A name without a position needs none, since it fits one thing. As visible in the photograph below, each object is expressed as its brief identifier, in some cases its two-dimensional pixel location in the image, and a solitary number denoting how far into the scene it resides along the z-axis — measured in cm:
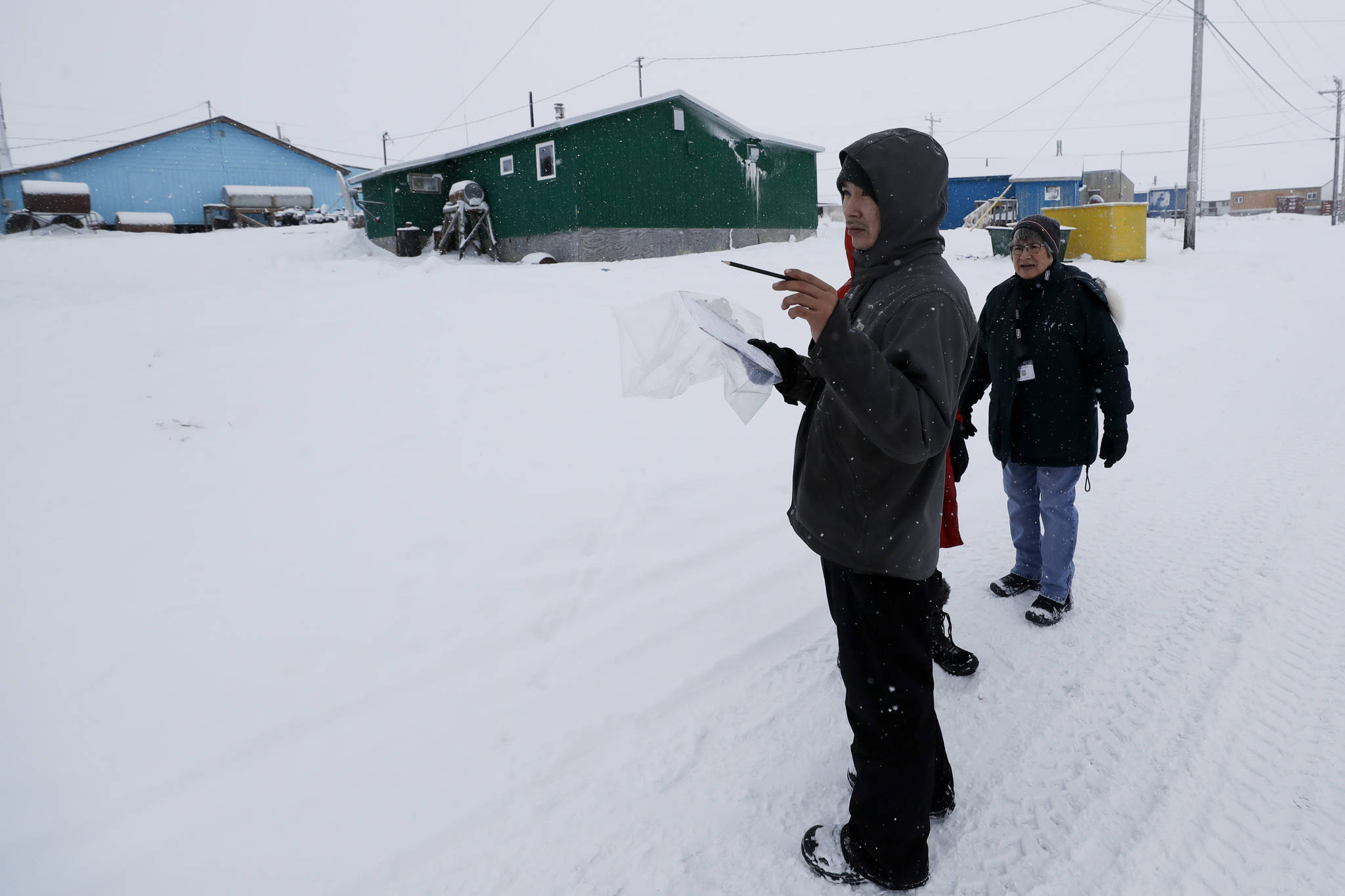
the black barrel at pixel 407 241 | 1786
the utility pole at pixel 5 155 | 3133
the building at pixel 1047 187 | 4097
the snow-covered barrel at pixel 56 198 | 2303
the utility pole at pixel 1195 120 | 1770
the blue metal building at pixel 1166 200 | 6381
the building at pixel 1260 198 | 8006
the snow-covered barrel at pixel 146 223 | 2436
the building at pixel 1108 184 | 4169
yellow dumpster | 1551
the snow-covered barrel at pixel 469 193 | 1806
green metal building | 1645
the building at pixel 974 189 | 3978
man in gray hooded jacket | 169
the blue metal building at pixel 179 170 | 2578
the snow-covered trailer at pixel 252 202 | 2719
